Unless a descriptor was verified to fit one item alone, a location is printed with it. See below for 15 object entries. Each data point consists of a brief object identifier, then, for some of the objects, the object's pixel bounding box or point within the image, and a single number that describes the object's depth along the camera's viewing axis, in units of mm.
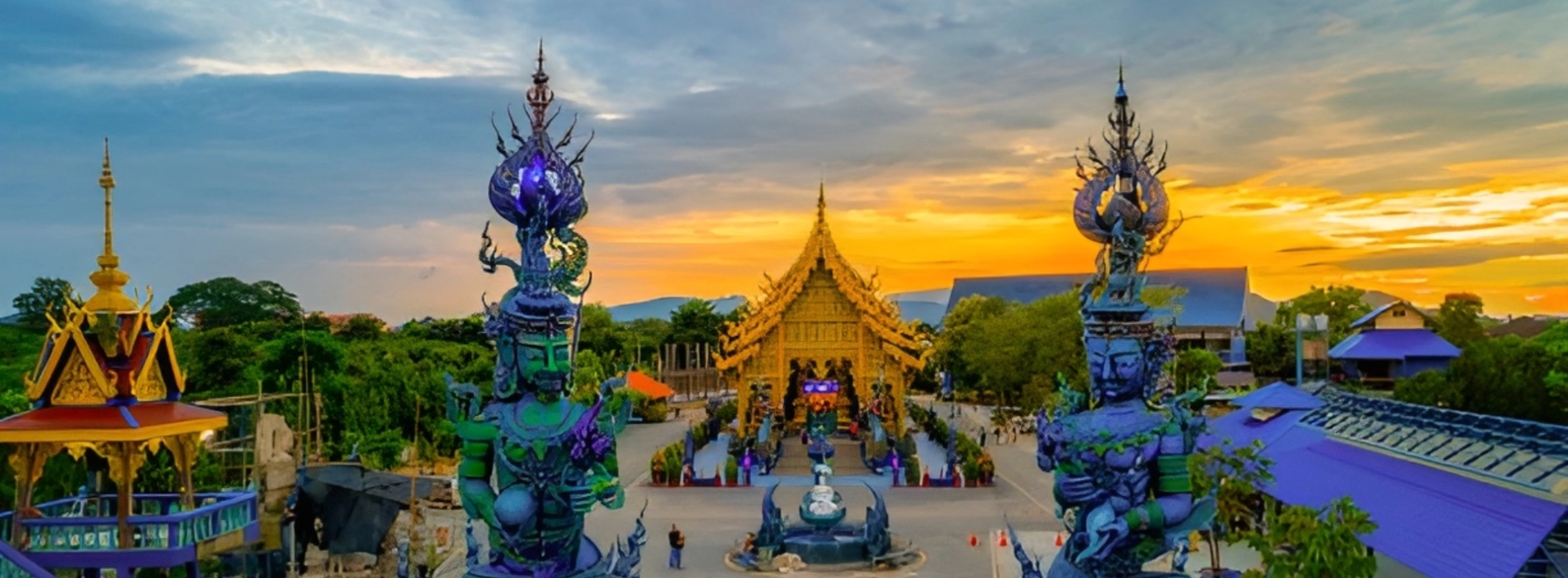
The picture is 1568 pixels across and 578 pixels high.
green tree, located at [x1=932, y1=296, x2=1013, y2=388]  61906
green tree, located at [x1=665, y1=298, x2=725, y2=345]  75562
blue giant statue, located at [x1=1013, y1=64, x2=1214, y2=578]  10531
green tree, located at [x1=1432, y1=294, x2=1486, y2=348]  48250
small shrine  14156
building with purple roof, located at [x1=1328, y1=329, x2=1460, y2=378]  44844
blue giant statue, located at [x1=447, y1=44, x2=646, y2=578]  10719
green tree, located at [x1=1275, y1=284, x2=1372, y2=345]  62281
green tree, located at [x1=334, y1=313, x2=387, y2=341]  55688
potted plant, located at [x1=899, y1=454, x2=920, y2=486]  31109
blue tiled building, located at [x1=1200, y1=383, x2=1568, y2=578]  13812
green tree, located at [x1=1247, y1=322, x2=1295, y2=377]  56812
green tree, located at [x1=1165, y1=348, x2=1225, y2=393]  42469
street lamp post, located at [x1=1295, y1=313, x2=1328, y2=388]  50956
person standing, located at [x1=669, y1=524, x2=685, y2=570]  21500
